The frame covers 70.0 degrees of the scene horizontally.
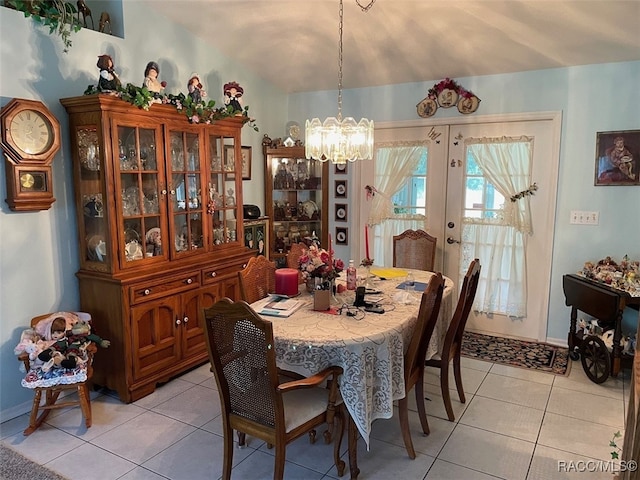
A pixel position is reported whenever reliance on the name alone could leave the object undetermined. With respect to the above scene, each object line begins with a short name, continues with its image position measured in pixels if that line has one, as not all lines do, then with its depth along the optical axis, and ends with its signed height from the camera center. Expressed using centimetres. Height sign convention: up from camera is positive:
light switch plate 369 -29
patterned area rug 361 -144
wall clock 264 +17
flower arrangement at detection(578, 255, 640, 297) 324 -68
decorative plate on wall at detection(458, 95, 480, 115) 405 +68
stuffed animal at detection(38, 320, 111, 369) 265 -99
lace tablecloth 210 -80
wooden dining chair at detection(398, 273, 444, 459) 226 -91
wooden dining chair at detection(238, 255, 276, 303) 278 -62
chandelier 283 +26
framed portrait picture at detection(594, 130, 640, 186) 350 +19
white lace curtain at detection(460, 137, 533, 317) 398 -46
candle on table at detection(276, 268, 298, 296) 279 -62
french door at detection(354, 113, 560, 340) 386 -11
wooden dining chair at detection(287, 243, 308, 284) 331 -54
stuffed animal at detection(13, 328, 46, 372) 263 -97
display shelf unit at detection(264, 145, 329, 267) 479 -20
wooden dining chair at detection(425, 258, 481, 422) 267 -90
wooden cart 315 -97
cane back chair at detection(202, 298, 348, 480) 186 -88
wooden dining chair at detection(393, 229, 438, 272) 405 -62
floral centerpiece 259 -49
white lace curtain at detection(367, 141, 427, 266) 446 -11
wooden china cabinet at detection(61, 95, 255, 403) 293 -38
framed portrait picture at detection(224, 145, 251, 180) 380 +17
